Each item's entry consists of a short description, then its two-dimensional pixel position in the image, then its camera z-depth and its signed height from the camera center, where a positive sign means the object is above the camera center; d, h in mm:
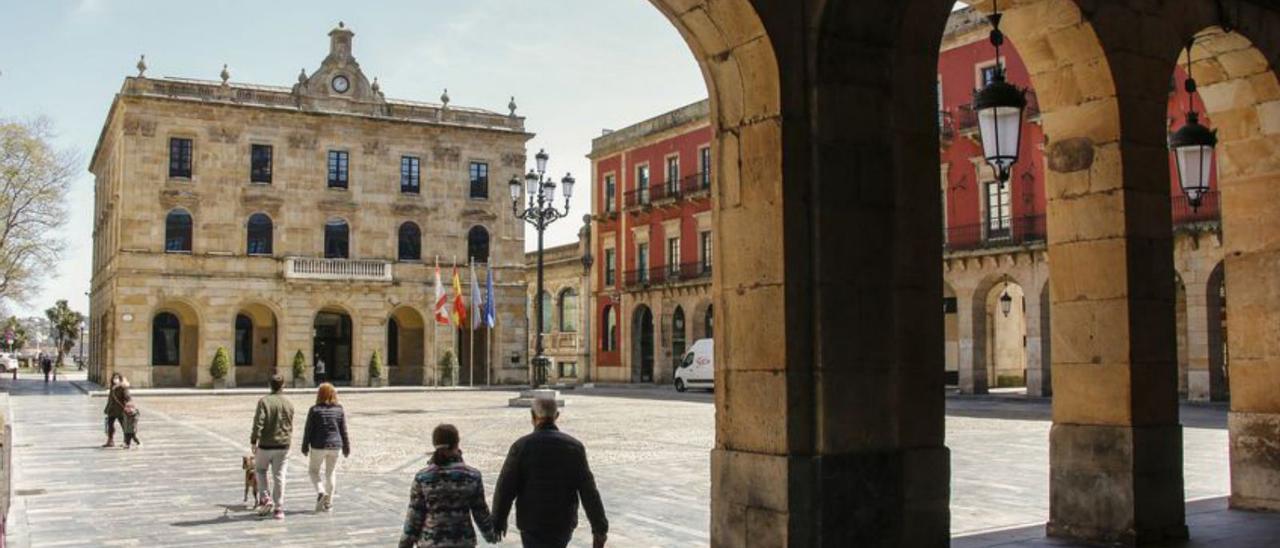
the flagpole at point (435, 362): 44438 -1030
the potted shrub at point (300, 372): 41562 -1301
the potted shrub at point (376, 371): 43656 -1340
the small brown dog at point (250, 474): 10094 -1286
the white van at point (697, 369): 37219 -1137
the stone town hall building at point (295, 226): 40531 +4614
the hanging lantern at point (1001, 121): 6715 +1362
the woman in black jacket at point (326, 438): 9750 -917
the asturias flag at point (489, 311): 34750 +876
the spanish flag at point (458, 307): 37562 +1098
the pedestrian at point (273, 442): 9703 -944
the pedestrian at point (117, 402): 16141 -946
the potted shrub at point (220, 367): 40094 -1048
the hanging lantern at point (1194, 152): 8273 +1421
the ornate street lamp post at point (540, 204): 24234 +3208
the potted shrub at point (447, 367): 44281 -1212
